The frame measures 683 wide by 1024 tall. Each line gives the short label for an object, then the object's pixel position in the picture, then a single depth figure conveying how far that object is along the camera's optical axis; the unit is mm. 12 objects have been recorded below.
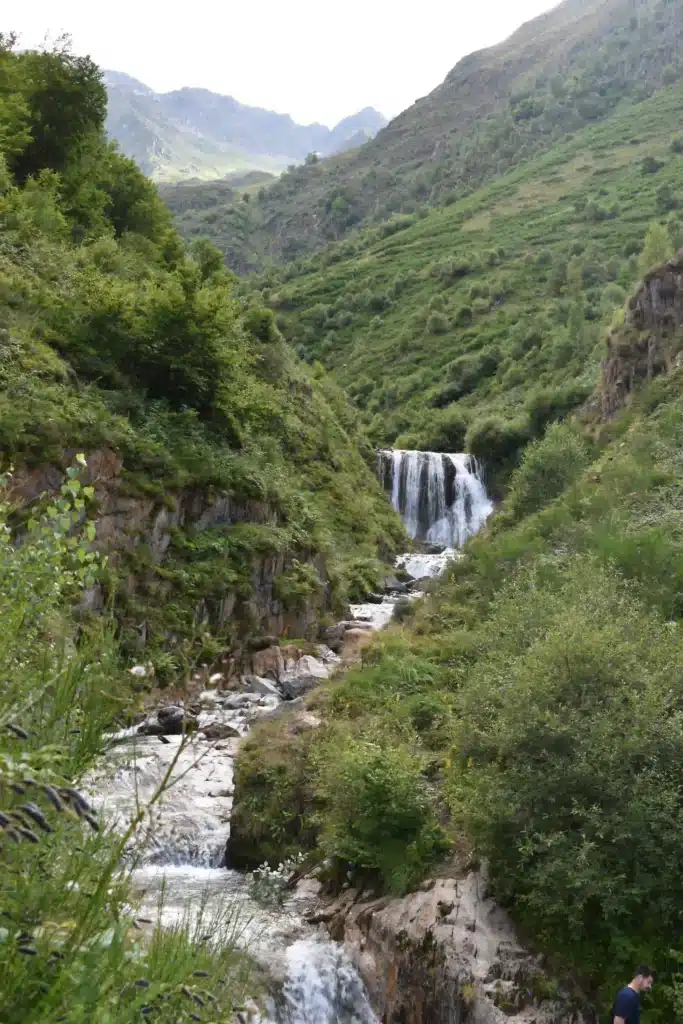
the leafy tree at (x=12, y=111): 26438
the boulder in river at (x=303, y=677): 18844
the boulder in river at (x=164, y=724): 15664
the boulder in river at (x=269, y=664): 19906
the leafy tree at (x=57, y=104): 28938
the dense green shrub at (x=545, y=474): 21828
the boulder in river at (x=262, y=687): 18812
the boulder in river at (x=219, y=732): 15867
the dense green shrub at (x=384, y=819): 9883
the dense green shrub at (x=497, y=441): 45688
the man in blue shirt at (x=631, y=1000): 7062
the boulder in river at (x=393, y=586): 30172
